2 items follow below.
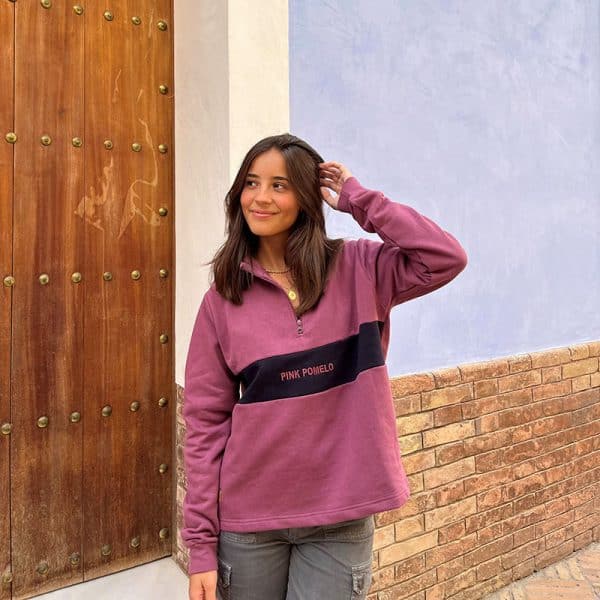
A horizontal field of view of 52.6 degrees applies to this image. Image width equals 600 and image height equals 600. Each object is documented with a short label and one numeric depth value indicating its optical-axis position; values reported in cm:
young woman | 156
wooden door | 226
